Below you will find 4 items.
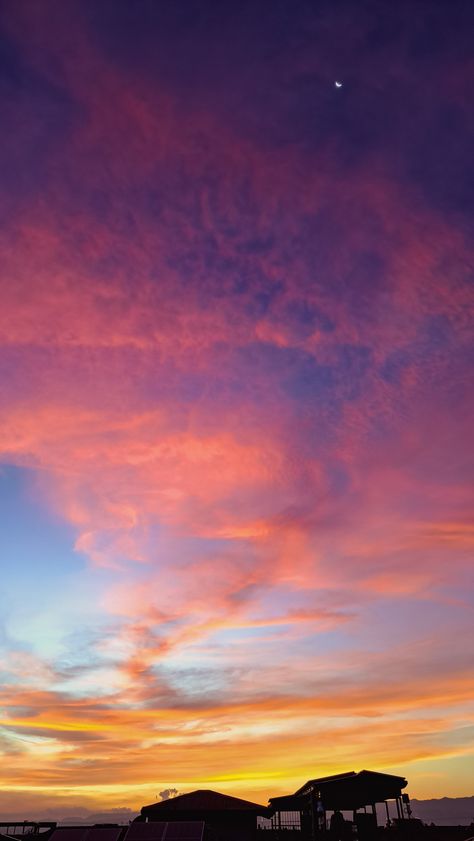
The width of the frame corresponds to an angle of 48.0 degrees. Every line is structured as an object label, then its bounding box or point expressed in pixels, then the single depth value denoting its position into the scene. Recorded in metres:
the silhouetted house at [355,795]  32.69
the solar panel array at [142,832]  27.16
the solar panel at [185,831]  26.92
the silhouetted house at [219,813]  40.28
